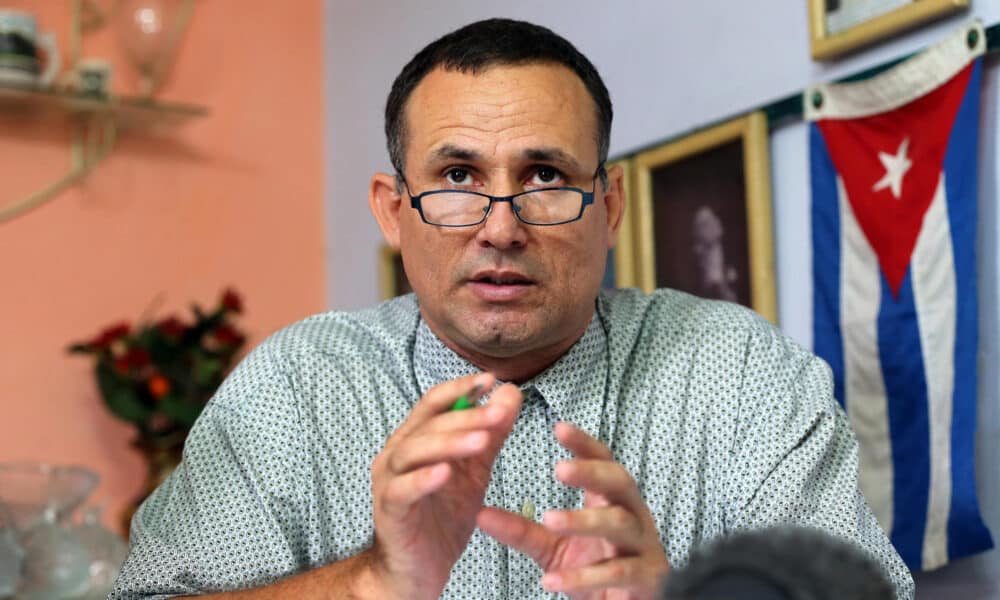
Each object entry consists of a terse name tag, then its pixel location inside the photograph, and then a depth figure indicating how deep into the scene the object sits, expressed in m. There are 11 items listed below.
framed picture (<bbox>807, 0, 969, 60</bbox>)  1.65
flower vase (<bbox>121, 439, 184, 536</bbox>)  2.65
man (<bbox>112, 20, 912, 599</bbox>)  1.29
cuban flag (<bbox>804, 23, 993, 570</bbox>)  1.59
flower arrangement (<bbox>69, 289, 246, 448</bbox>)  2.62
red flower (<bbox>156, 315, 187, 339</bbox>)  2.67
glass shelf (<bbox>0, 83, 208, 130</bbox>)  2.69
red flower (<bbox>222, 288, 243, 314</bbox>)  2.74
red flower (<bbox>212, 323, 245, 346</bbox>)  2.73
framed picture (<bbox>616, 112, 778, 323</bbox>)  1.94
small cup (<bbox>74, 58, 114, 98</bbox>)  2.77
